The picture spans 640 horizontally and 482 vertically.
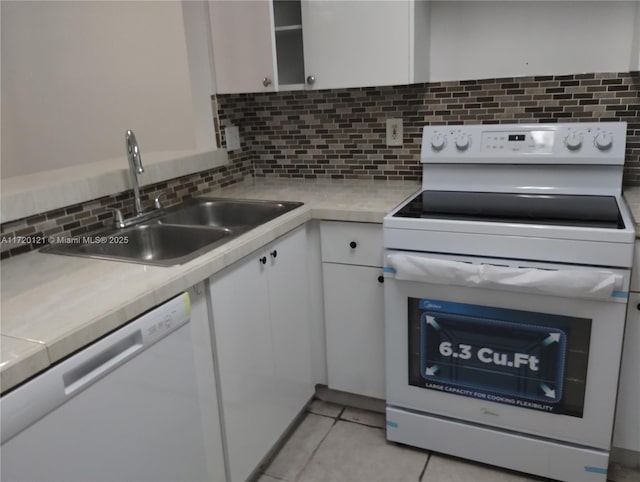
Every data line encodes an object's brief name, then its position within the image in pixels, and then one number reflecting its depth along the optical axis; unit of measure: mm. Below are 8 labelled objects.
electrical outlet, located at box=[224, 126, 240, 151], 2434
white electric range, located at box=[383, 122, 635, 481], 1542
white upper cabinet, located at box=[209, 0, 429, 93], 1924
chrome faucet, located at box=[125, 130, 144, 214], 1731
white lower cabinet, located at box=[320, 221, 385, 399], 1930
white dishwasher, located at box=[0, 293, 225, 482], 953
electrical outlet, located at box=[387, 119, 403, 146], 2277
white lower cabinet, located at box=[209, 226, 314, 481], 1566
